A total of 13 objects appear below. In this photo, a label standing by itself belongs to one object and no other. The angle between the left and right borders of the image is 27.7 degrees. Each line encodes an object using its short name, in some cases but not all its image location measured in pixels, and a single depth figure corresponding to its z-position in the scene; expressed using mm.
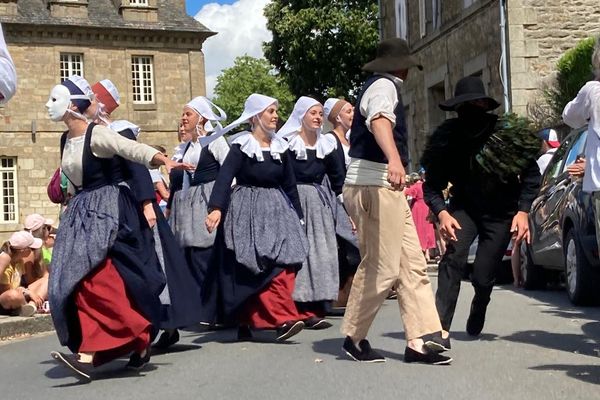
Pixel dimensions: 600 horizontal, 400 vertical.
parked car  10656
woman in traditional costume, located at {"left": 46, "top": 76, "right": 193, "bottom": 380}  7645
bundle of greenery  8164
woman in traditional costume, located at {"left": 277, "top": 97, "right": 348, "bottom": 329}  10359
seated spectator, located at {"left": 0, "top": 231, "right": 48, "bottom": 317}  12383
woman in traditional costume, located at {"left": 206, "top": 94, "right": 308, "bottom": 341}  9391
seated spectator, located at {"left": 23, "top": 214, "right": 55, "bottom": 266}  13586
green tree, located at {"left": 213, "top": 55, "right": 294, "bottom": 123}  83188
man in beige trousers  7461
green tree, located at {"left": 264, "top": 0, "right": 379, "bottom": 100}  47062
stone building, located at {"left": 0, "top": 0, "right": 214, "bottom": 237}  45219
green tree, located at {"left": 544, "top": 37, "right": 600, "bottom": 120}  21375
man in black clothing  8203
